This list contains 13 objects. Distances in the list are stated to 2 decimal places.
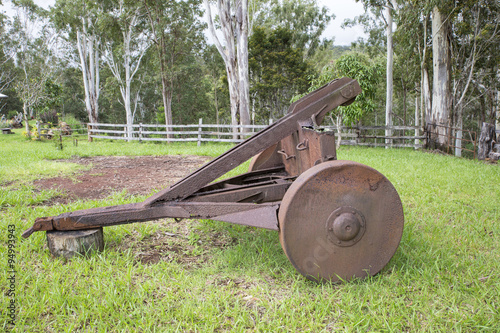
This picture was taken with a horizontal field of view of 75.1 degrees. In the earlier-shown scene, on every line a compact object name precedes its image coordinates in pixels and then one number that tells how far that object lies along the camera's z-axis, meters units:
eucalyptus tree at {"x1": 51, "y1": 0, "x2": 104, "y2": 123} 22.17
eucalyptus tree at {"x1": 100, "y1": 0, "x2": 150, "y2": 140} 21.97
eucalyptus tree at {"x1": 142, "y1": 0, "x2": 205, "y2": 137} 21.71
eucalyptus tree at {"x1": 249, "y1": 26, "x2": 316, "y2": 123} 26.83
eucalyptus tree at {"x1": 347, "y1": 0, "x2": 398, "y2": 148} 17.53
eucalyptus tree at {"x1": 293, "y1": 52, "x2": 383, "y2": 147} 12.10
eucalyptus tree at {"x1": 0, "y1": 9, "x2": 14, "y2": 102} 31.72
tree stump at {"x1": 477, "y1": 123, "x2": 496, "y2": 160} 10.79
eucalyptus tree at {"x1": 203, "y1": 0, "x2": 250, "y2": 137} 15.79
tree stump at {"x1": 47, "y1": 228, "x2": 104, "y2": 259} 2.78
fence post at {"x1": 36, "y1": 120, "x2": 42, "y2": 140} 16.92
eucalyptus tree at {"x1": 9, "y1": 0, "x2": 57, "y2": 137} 30.33
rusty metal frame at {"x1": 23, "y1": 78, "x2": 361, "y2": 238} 2.63
